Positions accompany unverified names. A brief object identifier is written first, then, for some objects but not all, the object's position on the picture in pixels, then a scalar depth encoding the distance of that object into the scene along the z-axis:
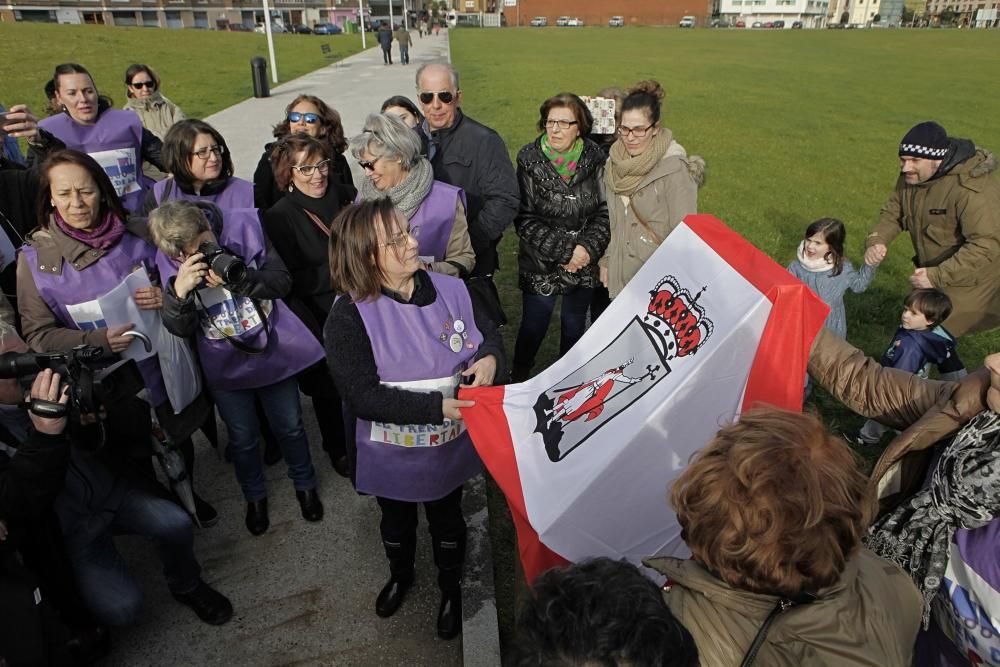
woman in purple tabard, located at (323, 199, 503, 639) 2.52
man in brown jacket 3.91
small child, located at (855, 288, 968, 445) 3.96
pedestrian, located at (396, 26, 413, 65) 30.05
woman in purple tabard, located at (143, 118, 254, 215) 3.55
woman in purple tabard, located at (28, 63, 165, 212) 4.73
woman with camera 2.97
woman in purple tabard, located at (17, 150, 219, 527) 2.94
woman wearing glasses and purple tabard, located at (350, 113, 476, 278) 3.40
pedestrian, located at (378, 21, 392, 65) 29.89
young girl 4.25
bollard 17.73
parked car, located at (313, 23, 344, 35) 65.14
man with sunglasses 4.21
